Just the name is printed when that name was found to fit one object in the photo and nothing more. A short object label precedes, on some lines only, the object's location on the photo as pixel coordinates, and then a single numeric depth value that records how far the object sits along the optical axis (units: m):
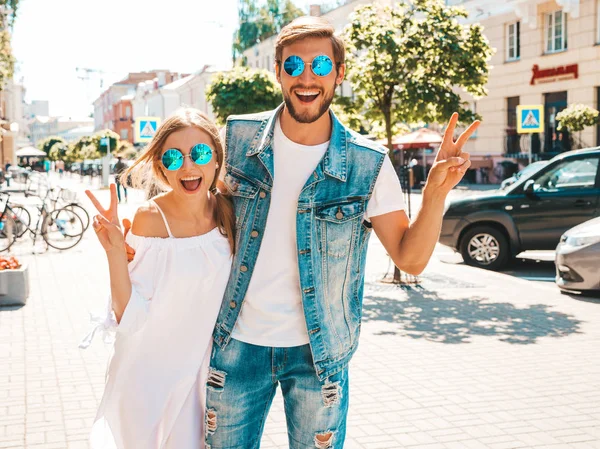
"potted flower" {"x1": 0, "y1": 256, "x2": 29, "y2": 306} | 9.19
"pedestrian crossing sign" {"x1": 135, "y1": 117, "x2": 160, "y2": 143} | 19.51
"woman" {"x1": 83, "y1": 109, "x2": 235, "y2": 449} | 2.74
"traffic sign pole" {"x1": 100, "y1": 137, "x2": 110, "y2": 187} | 45.50
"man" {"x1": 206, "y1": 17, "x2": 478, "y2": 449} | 2.63
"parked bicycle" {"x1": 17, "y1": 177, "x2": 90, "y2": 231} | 16.05
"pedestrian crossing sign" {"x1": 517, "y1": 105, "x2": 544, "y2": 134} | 20.47
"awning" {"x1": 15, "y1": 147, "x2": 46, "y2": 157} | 77.62
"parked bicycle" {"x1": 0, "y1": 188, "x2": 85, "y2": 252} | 14.50
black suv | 11.76
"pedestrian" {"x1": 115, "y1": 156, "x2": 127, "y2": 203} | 29.31
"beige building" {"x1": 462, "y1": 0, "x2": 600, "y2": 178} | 29.39
